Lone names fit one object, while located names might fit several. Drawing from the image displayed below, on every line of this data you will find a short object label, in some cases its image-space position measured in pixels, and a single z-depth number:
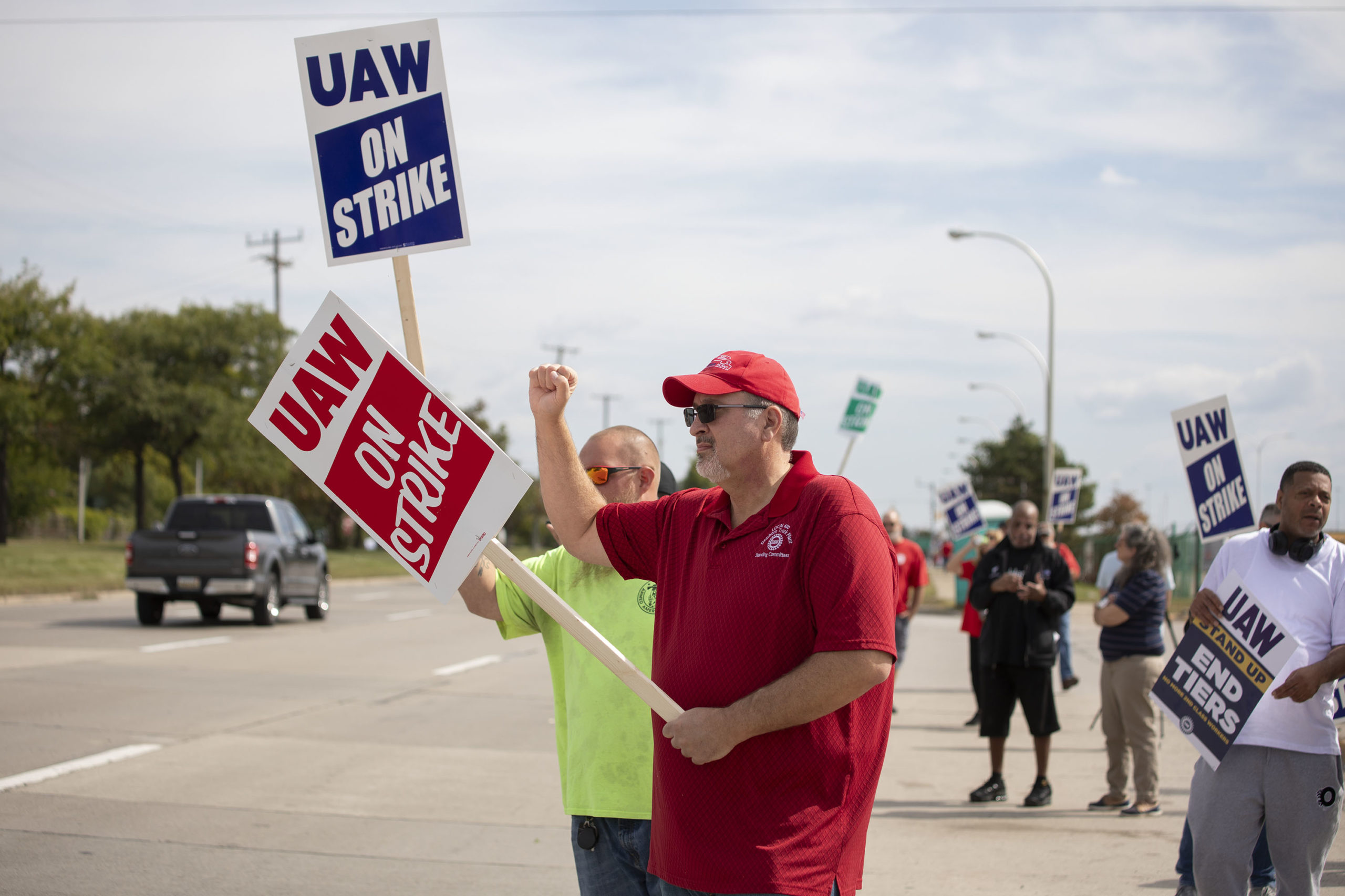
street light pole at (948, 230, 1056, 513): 29.28
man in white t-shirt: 4.65
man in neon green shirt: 3.51
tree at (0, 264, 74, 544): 47.81
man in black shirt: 8.48
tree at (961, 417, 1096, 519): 77.12
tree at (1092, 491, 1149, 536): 97.94
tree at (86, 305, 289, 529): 51.41
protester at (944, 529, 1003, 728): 11.19
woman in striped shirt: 8.24
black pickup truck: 19.09
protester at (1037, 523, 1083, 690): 11.62
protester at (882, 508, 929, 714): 12.96
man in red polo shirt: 2.70
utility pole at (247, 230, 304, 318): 59.00
